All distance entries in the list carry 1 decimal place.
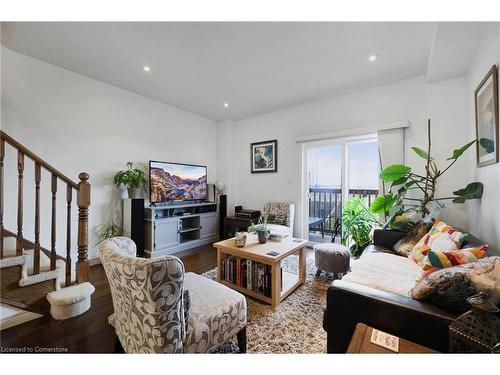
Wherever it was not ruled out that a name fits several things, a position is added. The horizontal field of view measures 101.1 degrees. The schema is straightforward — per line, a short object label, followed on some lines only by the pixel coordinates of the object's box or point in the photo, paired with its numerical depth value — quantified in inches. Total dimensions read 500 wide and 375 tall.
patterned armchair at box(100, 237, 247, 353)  34.2
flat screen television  134.2
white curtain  115.0
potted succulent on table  92.4
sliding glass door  131.8
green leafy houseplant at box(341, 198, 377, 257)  115.0
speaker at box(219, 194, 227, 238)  169.6
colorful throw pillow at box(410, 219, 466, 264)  61.2
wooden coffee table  75.4
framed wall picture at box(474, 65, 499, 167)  62.6
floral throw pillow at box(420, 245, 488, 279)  47.8
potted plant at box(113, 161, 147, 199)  119.1
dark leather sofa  35.3
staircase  62.5
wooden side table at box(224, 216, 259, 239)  152.2
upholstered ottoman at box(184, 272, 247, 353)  42.9
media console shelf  126.9
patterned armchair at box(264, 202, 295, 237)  147.9
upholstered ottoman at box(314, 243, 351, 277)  89.9
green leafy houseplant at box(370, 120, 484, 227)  96.2
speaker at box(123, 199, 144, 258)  119.6
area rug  56.6
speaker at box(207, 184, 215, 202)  177.3
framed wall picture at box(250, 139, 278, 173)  164.7
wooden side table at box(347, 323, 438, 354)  31.1
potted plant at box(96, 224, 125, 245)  117.7
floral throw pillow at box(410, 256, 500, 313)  33.6
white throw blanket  54.7
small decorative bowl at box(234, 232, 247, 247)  87.4
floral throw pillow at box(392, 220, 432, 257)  79.7
